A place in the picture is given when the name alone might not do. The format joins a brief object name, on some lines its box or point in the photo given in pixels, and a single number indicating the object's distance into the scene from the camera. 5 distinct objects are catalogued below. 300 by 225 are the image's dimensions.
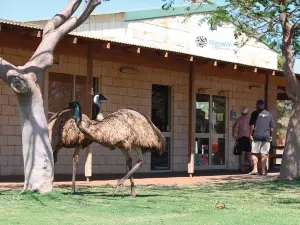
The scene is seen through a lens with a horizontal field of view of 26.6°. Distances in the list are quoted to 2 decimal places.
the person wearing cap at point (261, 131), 15.48
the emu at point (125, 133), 9.60
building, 13.88
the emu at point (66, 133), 9.79
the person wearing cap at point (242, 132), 17.67
